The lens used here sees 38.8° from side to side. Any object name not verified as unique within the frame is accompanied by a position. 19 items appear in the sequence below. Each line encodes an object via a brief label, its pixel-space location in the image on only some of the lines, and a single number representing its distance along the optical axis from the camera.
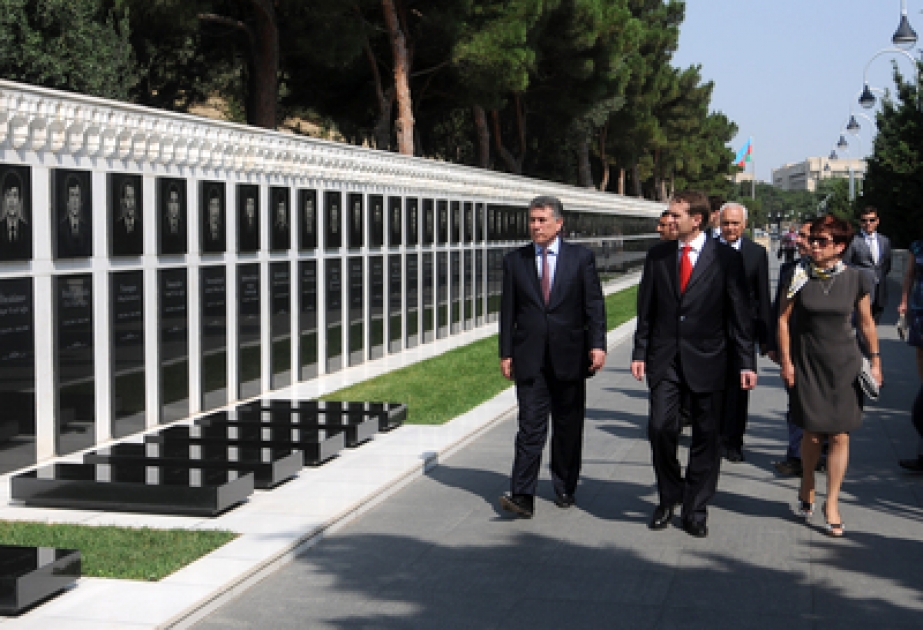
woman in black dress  7.02
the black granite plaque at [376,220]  17.22
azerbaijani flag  123.00
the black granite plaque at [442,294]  20.88
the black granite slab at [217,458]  8.12
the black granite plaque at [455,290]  21.73
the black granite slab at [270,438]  9.04
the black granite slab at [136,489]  7.31
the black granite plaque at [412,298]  19.05
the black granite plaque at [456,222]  21.56
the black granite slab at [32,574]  5.30
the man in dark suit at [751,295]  8.48
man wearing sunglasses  12.76
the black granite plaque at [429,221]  19.91
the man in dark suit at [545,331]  7.51
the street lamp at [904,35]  32.00
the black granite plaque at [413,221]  19.06
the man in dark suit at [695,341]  6.97
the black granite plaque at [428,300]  20.02
